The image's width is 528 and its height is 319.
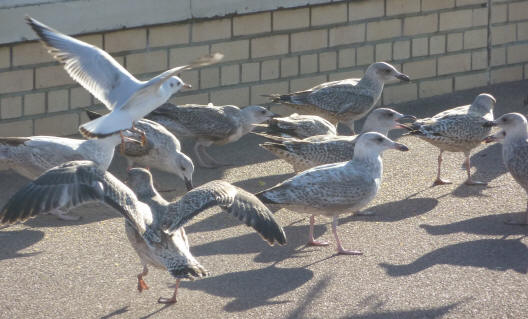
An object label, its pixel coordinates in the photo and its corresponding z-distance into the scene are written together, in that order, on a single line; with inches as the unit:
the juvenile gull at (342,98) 413.4
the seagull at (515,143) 320.8
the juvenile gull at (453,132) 363.9
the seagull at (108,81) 339.6
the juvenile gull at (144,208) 255.3
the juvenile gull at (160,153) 363.6
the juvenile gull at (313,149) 345.1
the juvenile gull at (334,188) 297.3
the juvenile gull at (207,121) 397.7
